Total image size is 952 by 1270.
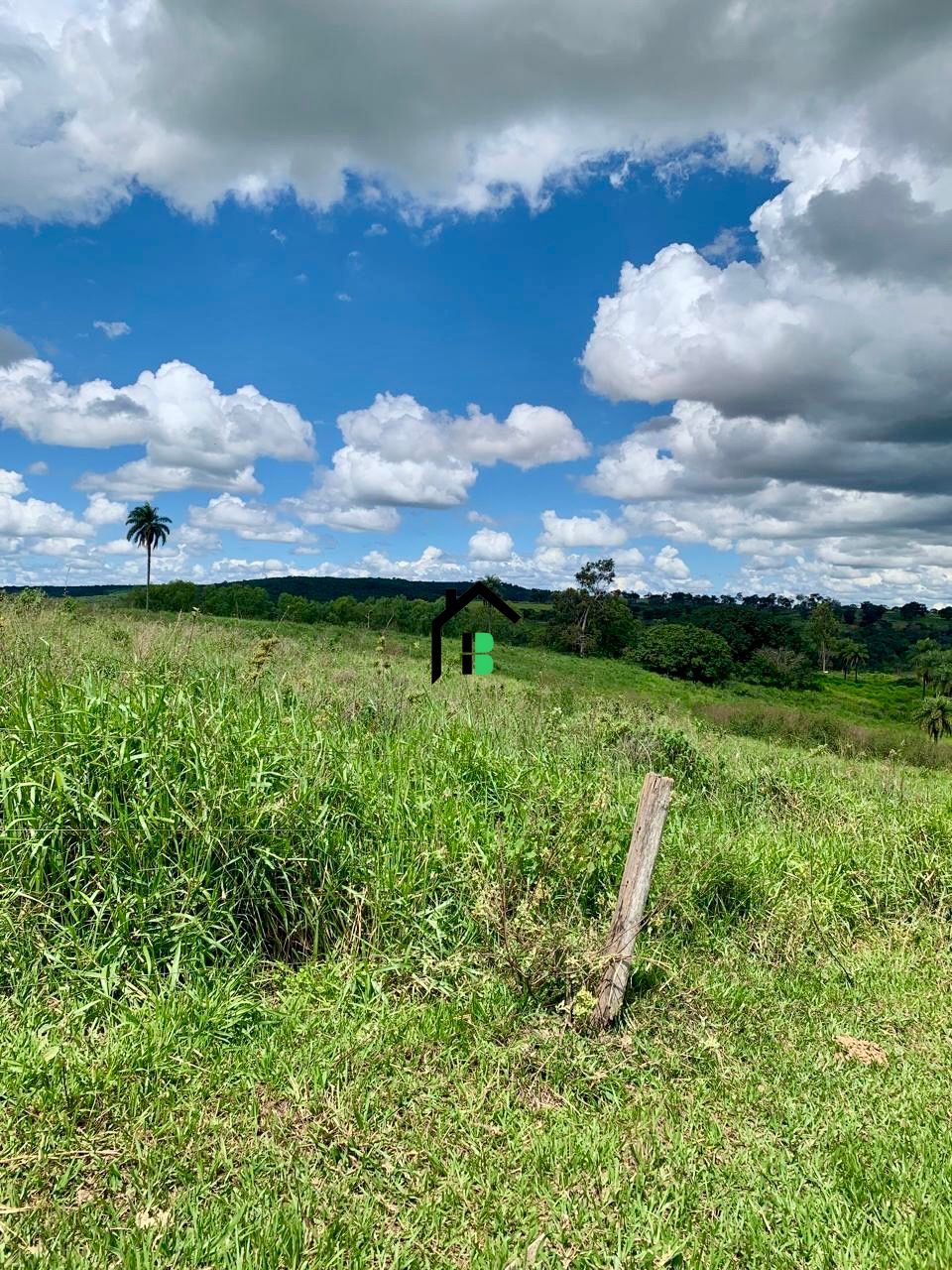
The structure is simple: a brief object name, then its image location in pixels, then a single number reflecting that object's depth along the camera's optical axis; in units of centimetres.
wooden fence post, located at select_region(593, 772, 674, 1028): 351
